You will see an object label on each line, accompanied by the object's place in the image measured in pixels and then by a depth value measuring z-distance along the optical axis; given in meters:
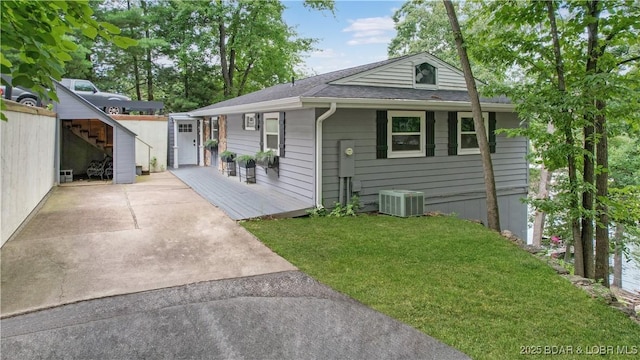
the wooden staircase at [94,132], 13.09
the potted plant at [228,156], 12.72
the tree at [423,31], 23.33
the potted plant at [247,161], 10.93
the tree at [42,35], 2.10
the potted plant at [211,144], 15.34
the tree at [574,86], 5.97
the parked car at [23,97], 11.20
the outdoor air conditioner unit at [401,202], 8.13
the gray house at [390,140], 8.12
